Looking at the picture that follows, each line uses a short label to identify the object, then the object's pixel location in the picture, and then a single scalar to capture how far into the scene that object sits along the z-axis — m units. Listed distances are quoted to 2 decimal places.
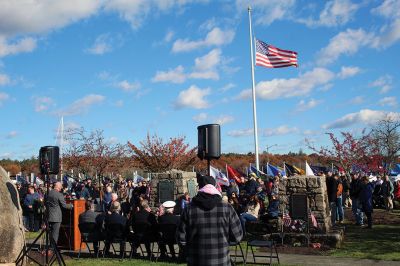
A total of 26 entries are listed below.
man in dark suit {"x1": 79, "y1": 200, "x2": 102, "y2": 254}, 11.71
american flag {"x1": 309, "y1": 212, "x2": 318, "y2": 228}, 13.17
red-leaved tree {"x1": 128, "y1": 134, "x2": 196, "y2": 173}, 44.94
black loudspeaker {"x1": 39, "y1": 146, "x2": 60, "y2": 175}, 11.07
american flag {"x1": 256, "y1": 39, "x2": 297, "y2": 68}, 23.61
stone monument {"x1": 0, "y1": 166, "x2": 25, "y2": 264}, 9.91
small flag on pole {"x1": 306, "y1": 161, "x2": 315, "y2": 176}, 23.87
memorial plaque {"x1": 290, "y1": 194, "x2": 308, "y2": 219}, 13.02
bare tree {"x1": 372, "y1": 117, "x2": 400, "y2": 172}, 26.64
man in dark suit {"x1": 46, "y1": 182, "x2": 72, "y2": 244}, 11.46
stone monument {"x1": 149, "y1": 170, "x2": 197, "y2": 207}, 17.36
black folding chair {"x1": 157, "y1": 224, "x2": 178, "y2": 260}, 10.88
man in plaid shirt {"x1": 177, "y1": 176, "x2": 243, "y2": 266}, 5.22
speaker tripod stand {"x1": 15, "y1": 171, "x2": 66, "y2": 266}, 9.35
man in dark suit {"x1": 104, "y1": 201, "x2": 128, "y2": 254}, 11.57
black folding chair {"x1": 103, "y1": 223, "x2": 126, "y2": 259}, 11.57
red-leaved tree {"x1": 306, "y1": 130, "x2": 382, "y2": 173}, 35.03
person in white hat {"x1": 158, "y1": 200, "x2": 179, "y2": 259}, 10.89
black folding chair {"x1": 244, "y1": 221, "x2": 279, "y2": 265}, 13.27
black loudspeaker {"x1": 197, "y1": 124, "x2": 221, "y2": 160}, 9.81
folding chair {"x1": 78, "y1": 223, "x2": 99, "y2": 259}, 11.70
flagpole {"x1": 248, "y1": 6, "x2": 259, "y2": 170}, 24.98
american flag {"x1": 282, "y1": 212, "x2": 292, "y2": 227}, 13.49
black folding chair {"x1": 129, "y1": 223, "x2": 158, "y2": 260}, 11.27
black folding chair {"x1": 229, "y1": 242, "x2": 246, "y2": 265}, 10.25
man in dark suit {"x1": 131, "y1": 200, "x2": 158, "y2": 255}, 11.28
